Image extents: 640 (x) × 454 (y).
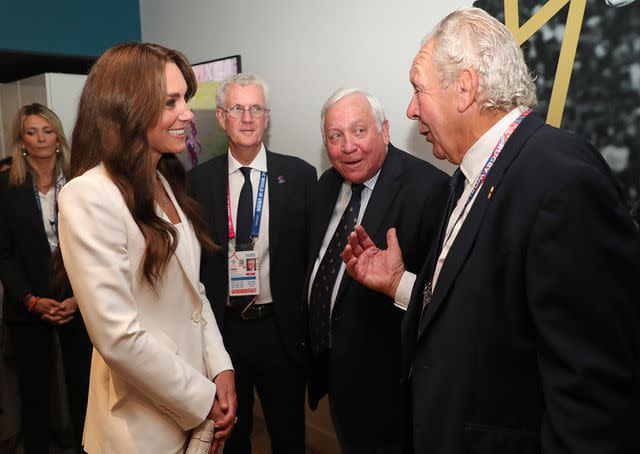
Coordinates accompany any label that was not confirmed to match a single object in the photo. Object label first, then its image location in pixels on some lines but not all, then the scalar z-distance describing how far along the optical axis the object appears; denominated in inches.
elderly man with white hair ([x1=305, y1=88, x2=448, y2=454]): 81.3
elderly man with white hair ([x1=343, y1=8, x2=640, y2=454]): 35.9
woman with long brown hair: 48.3
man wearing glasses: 95.3
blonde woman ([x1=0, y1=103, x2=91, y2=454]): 111.1
